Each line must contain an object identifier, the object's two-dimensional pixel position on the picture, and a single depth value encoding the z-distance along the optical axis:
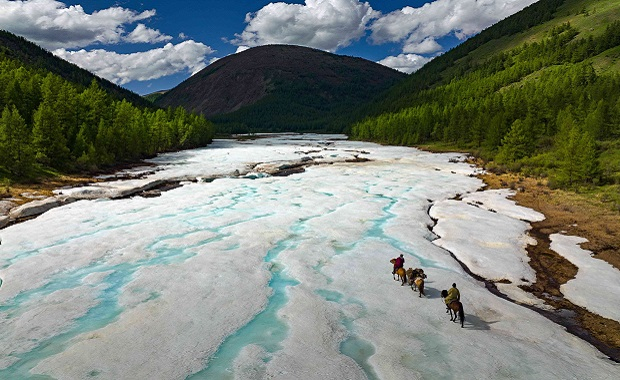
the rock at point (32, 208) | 33.50
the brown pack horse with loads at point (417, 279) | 18.59
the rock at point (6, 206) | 34.00
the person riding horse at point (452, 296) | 16.08
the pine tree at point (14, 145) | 47.72
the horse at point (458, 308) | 15.74
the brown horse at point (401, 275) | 20.25
